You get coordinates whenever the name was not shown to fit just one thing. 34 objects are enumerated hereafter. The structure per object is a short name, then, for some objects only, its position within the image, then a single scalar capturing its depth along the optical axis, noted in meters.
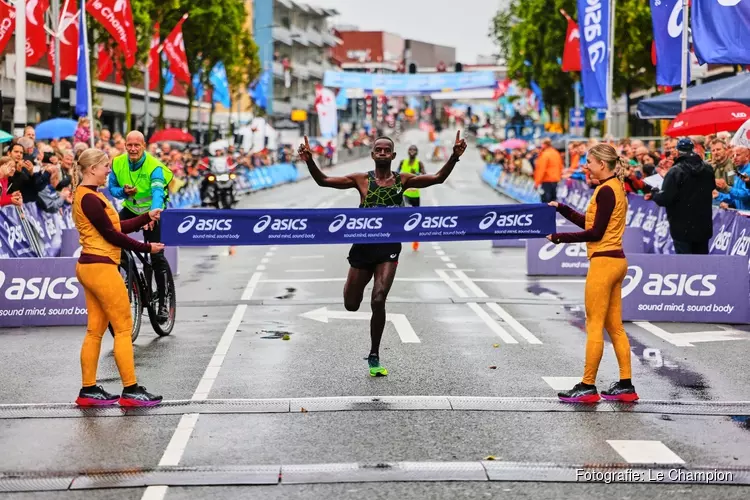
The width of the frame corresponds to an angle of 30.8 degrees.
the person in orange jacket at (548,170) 30.95
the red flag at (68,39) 33.56
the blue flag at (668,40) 23.75
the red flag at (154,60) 48.12
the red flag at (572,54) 36.31
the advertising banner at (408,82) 102.12
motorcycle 39.84
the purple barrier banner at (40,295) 14.73
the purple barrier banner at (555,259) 20.55
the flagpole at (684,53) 23.06
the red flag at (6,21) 25.31
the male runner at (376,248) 10.77
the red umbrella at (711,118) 20.47
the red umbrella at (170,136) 46.78
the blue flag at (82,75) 30.66
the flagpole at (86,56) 30.55
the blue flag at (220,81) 60.40
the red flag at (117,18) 32.22
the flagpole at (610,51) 30.52
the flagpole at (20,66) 27.55
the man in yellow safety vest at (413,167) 24.83
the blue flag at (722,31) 18.38
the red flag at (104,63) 44.03
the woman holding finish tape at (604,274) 9.68
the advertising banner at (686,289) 14.83
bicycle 12.82
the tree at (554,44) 46.81
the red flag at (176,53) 42.69
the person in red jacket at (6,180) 17.39
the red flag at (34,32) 29.97
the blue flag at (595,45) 28.98
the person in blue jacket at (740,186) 16.70
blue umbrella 28.09
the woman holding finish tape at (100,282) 9.44
